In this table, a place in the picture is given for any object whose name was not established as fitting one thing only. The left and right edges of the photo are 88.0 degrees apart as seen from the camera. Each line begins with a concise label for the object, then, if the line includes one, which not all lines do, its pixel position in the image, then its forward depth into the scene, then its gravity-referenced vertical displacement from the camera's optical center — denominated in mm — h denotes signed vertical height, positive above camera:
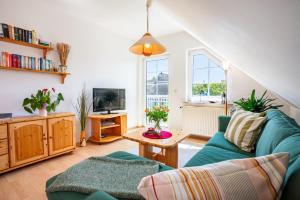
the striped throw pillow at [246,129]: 1601 -359
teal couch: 566 -345
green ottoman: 604 -564
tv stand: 3264 -730
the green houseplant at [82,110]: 3166 -304
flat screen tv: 3416 -72
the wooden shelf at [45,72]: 2302 +418
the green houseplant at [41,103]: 2342 -113
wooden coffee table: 1853 -583
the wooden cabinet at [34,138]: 2039 -632
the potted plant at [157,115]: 2201 -266
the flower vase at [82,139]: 3139 -871
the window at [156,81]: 4426 +433
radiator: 3366 -522
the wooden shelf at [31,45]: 2257 +828
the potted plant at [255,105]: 2438 -143
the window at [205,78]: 3560 +440
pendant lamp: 2113 +664
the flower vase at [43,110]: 2447 -227
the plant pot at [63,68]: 2887 +523
